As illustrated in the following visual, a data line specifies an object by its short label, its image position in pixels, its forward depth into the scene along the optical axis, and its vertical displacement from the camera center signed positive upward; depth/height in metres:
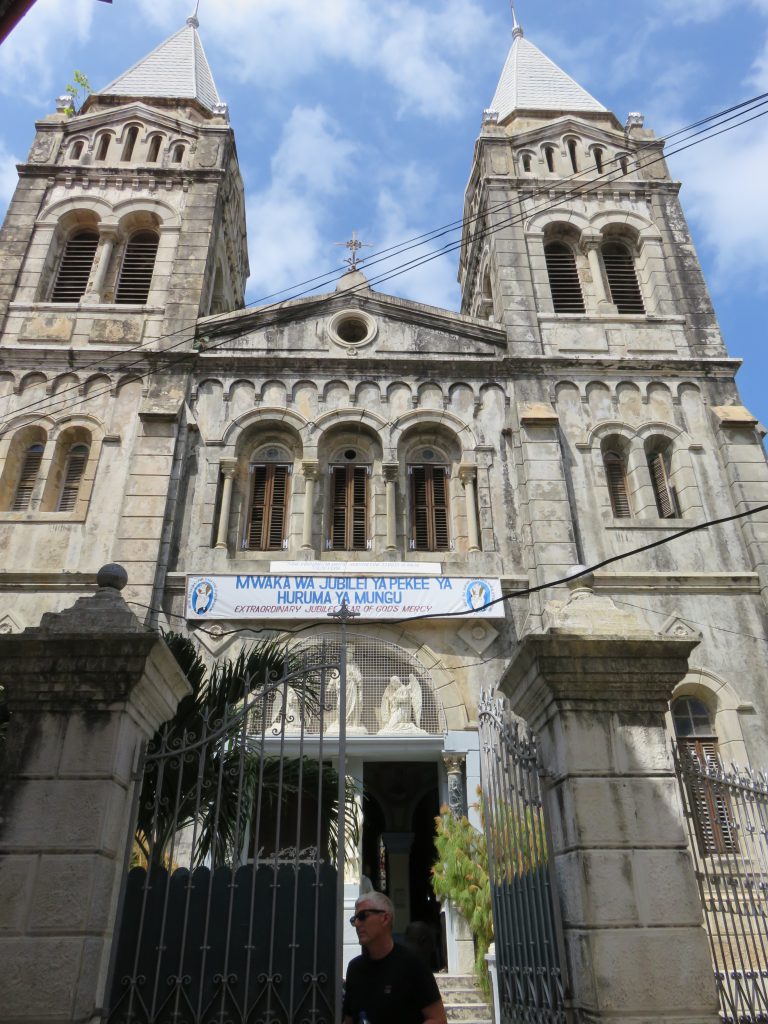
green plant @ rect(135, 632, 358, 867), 5.49 +1.49
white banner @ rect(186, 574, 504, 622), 13.61 +5.70
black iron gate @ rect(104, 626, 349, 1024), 4.94 +0.20
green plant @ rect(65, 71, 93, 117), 21.94 +22.13
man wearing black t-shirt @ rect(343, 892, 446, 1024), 3.94 -0.06
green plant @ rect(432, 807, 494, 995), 10.32 +1.07
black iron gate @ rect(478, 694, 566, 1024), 5.09 +0.56
